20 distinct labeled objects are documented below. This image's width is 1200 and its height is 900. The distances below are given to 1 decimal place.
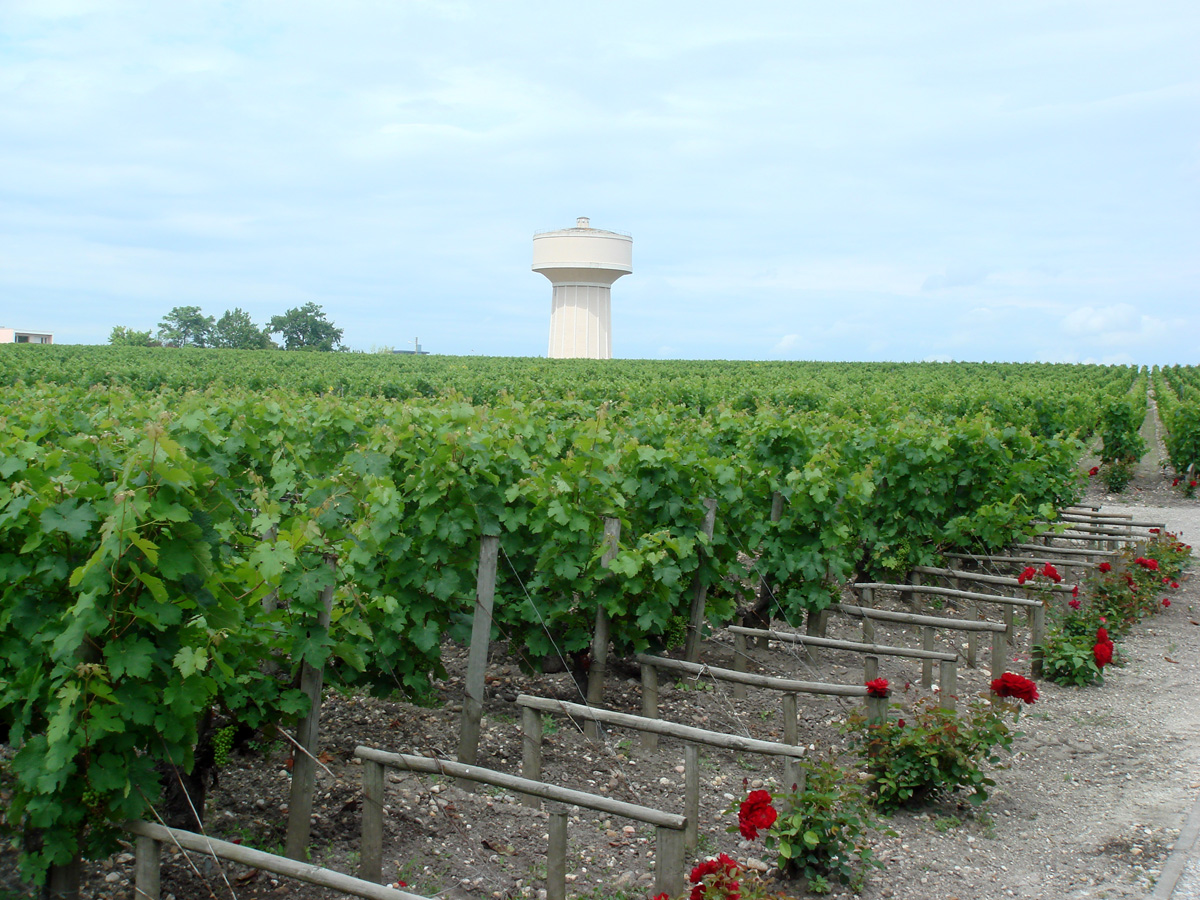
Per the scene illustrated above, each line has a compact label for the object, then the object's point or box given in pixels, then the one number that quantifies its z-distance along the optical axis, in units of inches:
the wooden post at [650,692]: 238.5
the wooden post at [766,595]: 320.2
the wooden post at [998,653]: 300.7
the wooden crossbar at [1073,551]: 424.8
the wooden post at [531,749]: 194.5
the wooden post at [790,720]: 223.5
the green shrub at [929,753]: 204.7
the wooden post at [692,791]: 180.4
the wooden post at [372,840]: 162.1
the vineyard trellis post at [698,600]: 269.6
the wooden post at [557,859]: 154.2
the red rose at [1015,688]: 211.0
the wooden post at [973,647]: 320.2
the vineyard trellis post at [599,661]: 247.6
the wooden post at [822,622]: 326.0
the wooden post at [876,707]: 222.4
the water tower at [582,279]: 2151.8
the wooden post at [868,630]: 322.0
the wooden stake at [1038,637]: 312.3
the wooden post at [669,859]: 152.3
